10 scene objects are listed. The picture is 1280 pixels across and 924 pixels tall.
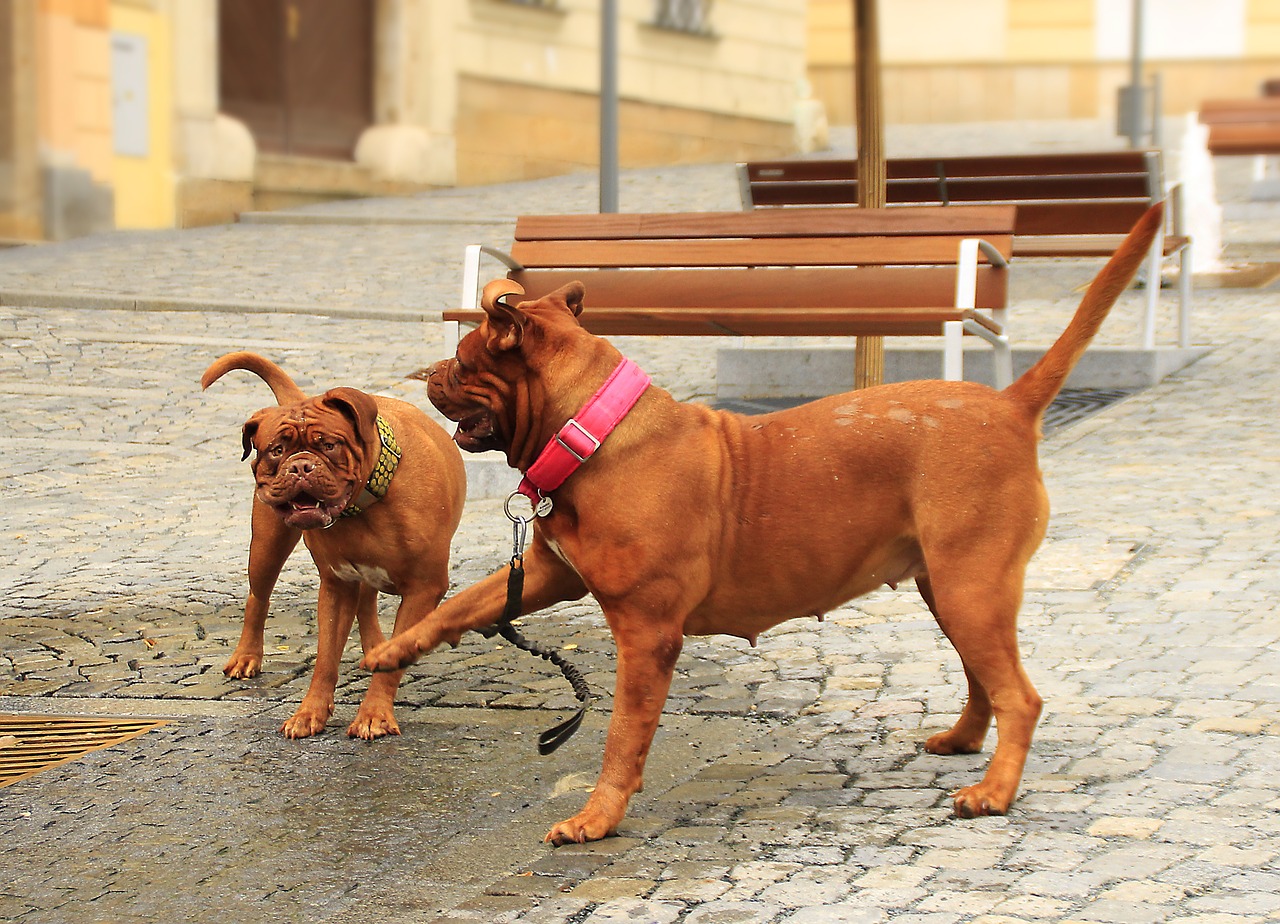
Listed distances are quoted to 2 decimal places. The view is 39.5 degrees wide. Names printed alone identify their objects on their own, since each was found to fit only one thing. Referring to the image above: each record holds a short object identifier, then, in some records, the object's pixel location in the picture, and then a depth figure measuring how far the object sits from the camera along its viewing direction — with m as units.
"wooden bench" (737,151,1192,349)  10.28
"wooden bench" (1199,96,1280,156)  17.59
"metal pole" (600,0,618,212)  13.45
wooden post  8.64
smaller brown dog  4.55
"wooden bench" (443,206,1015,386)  7.59
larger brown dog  4.11
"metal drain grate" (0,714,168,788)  4.68
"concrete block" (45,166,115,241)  17.47
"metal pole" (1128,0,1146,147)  26.95
